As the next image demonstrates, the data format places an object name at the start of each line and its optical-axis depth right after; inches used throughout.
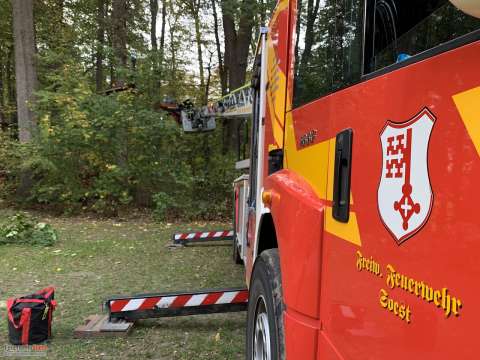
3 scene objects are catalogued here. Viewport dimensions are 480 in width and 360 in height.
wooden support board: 167.2
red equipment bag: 155.6
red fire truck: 39.3
